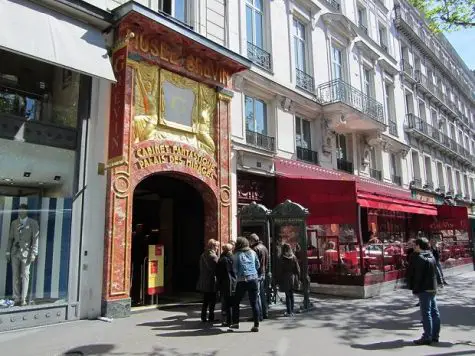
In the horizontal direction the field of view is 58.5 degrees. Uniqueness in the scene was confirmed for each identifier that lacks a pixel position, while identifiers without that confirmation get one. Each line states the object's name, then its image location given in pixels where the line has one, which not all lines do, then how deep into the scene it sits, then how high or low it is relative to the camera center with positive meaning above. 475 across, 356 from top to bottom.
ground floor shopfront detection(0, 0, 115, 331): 7.62 +1.72
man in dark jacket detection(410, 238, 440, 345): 6.37 -0.61
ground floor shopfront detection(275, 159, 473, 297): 11.02 +0.55
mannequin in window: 7.68 +0.16
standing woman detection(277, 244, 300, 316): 8.46 -0.42
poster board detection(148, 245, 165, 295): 9.46 -0.29
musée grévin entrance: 8.68 +2.34
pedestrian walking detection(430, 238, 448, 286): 12.02 -0.04
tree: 11.60 +6.55
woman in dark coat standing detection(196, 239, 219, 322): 7.88 -0.42
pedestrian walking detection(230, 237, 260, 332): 7.18 -0.44
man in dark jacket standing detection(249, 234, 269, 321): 8.16 -0.26
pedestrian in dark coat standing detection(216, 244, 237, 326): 7.48 -0.47
